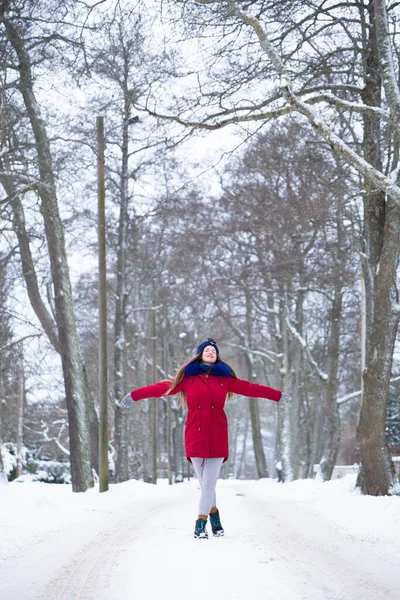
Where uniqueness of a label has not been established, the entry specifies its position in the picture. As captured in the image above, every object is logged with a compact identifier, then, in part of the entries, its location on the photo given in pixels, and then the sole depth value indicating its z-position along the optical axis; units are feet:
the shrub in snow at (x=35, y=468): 128.22
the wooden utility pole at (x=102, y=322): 60.80
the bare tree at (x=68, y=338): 65.62
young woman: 28.04
